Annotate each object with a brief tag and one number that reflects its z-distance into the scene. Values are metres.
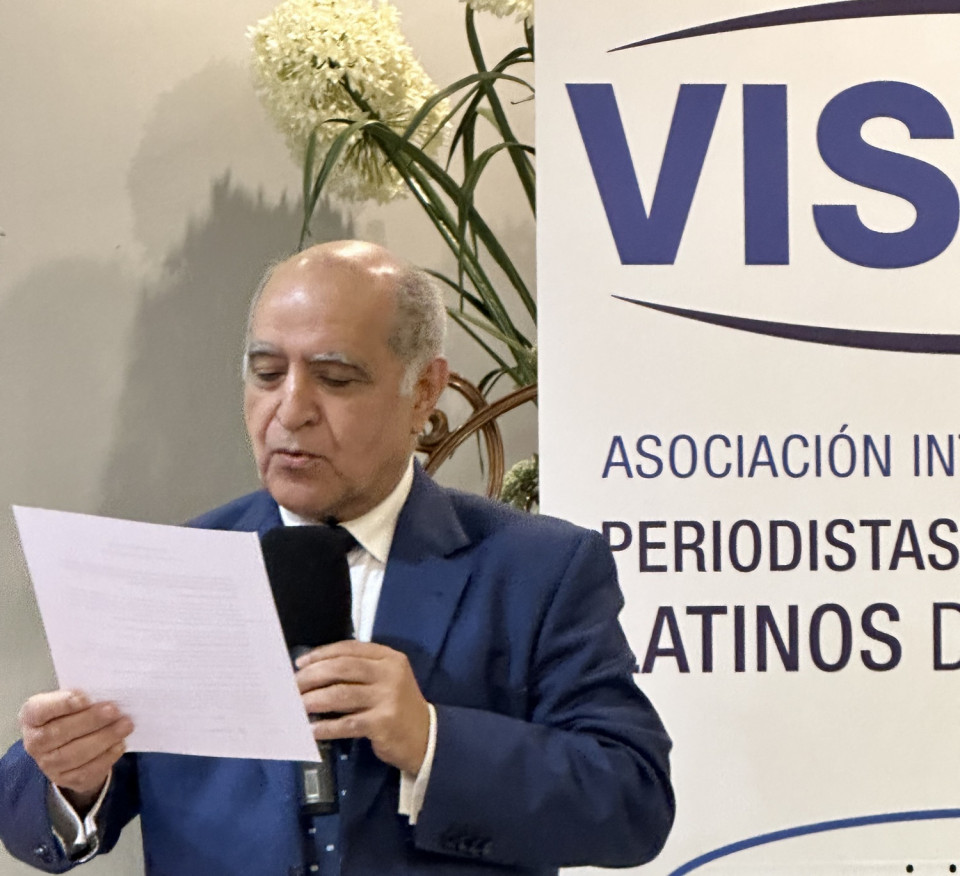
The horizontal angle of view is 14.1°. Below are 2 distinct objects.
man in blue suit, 4.00
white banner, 4.42
